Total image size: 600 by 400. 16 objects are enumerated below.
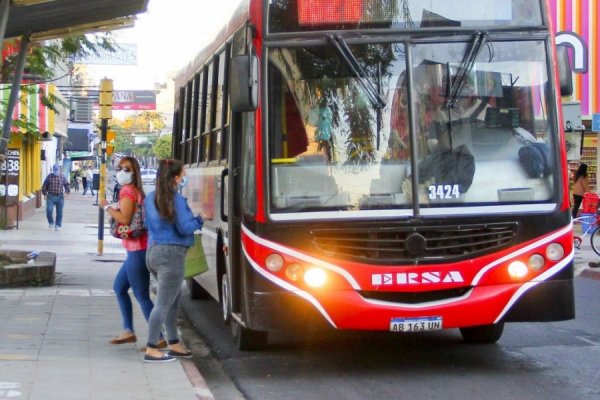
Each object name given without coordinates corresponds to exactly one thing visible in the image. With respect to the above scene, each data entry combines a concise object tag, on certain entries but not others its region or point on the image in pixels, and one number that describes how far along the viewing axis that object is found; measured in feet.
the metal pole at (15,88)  45.03
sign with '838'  88.07
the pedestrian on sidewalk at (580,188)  77.87
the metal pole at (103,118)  65.16
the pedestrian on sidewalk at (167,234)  27.50
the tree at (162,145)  316.81
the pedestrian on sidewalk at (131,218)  29.76
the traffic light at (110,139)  73.31
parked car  212.93
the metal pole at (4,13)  39.93
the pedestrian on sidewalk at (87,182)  191.38
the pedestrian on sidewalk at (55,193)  89.25
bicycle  65.92
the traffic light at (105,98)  65.21
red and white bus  26.23
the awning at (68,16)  40.45
